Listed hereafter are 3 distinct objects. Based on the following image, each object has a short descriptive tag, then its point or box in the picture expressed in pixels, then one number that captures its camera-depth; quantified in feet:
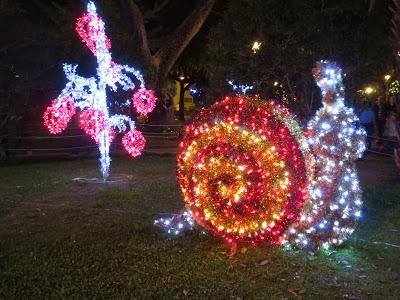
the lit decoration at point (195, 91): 154.18
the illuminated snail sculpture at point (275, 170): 22.43
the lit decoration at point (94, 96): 41.75
